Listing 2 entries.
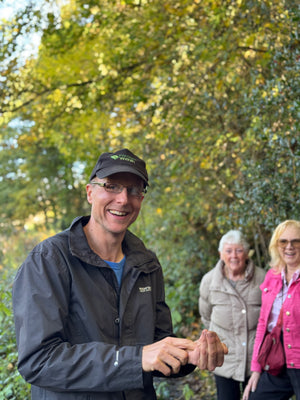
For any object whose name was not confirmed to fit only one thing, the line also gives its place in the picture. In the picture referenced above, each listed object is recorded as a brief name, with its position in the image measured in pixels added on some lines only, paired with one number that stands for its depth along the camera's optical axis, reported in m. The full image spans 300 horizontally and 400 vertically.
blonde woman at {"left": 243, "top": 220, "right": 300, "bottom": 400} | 3.98
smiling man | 1.93
